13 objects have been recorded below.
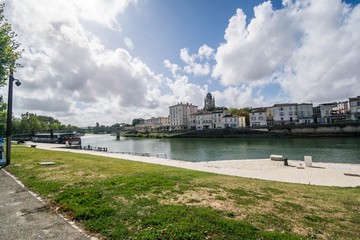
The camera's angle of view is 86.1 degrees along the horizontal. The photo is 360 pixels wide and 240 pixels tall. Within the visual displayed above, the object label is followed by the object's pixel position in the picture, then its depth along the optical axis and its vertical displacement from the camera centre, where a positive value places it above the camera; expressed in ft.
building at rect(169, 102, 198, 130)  425.69 +26.38
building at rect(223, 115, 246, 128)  308.50 +6.19
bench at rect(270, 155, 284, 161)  73.05 -13.16
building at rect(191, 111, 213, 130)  348.38 +10.61
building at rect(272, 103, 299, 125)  281.74 +14.61
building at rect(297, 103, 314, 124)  278.44 +17.97
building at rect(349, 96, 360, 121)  240.12 +16.98
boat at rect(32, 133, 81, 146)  173.54 -6.48
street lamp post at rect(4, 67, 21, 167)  44.53 +3.57
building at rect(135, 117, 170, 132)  505.04 +10.78
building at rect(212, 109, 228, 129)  328.29 +13.01
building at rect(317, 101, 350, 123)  268.19 +17.77
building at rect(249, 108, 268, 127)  293.64 +10.44
